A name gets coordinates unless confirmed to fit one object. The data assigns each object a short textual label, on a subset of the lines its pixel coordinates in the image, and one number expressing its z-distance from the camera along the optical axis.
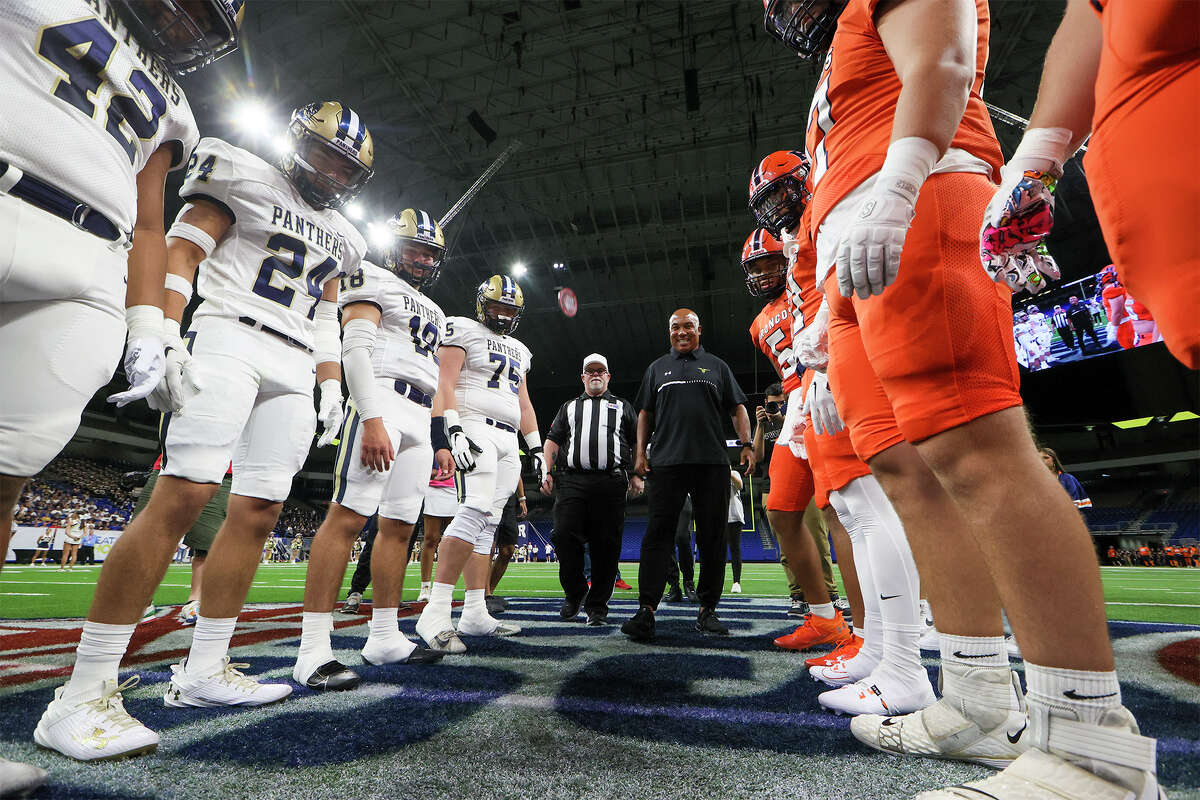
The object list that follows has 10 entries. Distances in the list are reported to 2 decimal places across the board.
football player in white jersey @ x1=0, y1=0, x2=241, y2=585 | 1.10
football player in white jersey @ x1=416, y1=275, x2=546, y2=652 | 3.28
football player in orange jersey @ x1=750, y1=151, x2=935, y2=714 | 1.73
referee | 4.53
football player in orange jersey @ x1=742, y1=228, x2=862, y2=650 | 3.01
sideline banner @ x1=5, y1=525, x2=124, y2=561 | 13.73
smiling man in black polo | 3.65
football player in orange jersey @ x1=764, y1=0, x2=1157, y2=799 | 0.92
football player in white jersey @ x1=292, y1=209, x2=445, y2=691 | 2.45
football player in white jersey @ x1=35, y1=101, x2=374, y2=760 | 1.62
